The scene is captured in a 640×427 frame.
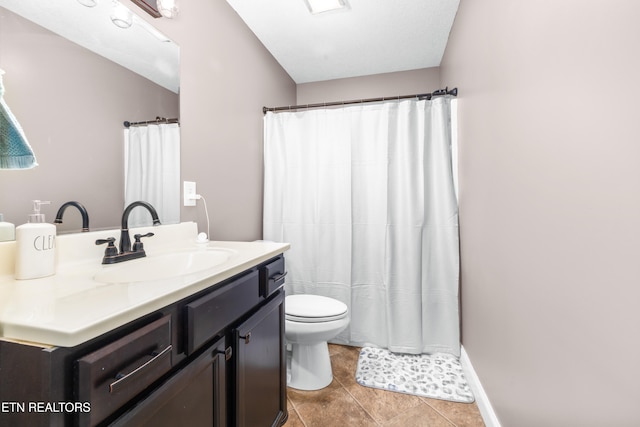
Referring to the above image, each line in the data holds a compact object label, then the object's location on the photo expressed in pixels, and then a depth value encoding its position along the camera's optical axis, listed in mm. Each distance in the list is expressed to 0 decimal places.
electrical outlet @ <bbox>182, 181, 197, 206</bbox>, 1474
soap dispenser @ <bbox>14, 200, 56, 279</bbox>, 746
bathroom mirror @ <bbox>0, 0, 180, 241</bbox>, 845
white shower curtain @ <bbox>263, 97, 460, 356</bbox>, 1954
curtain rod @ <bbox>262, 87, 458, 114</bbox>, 1898
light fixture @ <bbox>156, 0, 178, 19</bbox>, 1309
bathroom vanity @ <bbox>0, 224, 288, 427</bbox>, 450
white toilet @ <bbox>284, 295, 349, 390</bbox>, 1572
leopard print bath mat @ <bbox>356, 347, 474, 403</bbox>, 1612
